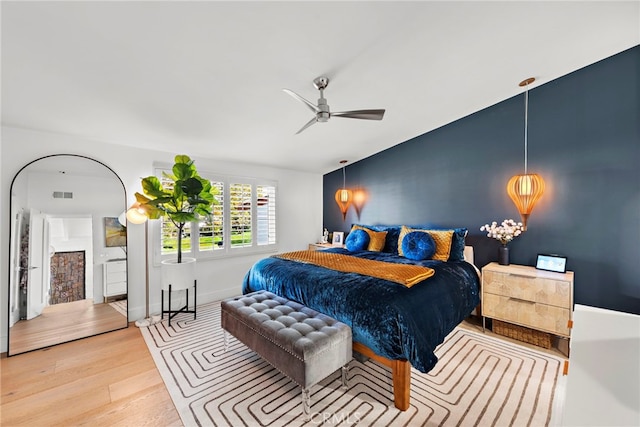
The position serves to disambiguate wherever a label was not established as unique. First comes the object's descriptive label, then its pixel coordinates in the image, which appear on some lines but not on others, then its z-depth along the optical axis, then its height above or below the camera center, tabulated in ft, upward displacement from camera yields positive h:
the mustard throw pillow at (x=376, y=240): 12.84 -1.33
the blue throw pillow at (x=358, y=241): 12.87 -1.38
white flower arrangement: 9.98 -0.65
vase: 10.02 -1.64
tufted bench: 5.70 -3.06
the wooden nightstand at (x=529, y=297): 8.13 -2.84
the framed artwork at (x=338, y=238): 16.75 -1.63
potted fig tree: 9.95 +0.42
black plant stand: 10.65 -4.23
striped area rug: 5.70 -4.55
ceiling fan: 7.23 +2.97
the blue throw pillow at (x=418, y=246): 10.52 -1.34
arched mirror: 8.53 -1.44
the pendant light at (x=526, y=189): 9.57 +0.96
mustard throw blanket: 7.57 -1.86
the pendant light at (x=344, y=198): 16.30 +1.01
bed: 5.97 -2.47
